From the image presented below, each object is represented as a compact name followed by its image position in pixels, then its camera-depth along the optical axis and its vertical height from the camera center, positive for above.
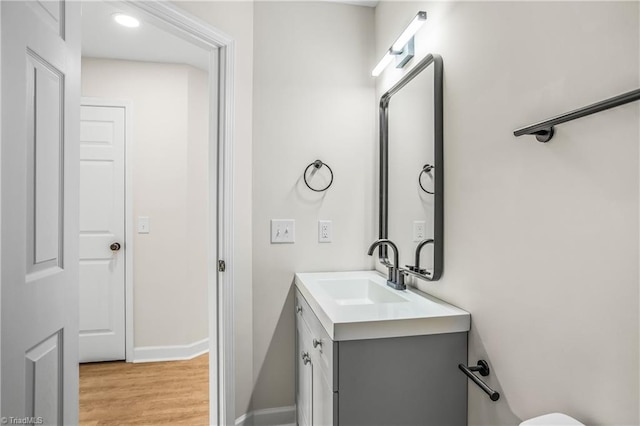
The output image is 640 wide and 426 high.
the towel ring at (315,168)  2.07 +0.27
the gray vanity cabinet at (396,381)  1.19 -0.55
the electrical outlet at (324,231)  2.11 -0.09
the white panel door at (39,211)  0.87 +0.01
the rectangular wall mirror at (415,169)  1.46 +0.21
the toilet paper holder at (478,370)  1.09 -0.50
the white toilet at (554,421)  0.79 -0.45
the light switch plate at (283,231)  2.04 -0.09
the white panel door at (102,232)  2.95 -0.15
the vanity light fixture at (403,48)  1.49 +0.78
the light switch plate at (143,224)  3.04 -0.08
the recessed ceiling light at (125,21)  2.34 +1.27
